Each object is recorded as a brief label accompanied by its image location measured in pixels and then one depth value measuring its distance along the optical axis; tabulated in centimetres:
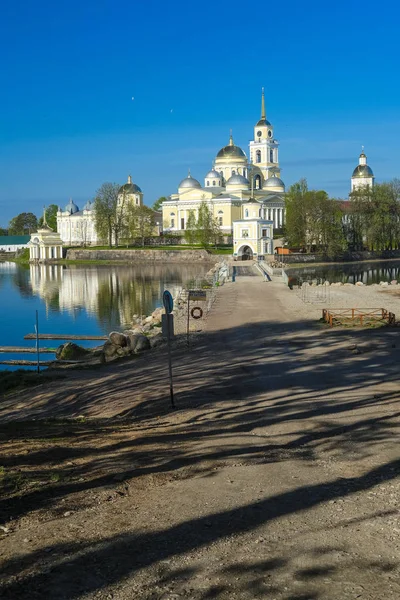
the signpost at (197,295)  2230
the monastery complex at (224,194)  10612
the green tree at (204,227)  9988
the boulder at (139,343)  2139
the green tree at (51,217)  15338
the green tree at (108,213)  10756
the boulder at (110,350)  2130
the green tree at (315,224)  8812
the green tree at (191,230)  10298
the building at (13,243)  13525
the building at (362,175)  13150
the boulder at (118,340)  2166
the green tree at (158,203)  15802
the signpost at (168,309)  1248
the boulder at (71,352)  2291
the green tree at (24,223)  18625
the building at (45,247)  10925
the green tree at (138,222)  10894
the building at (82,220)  12094
